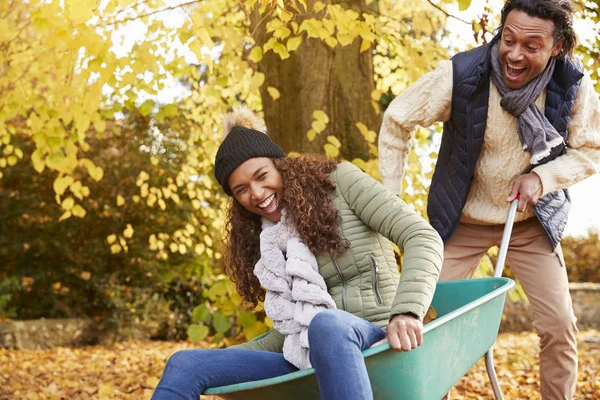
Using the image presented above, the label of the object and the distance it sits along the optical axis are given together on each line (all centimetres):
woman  183
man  236
